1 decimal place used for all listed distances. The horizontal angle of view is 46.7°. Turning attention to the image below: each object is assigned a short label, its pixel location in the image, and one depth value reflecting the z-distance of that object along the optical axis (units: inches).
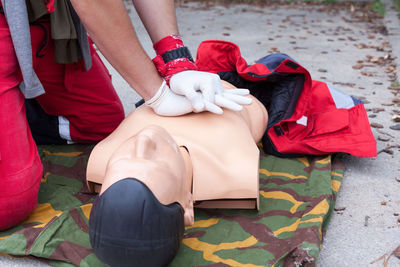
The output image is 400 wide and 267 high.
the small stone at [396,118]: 97.0
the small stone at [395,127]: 93.2
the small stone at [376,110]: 102.2
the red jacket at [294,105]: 78.7
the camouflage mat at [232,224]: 54.9
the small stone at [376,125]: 94.1
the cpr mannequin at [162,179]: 44.2
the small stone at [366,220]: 64.4
